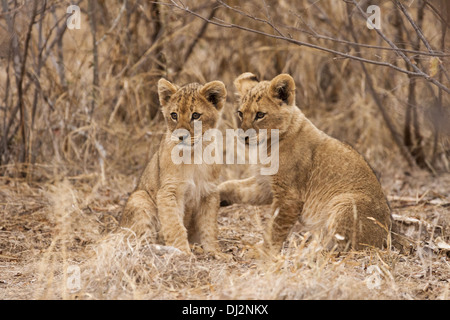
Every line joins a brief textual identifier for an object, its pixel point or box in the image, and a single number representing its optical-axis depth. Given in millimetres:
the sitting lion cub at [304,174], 10281
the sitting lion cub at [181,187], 10422
